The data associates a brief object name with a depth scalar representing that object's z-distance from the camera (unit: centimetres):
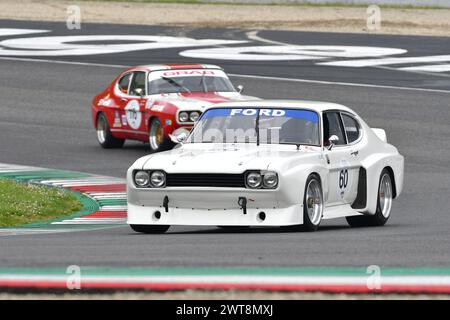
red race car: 2128
